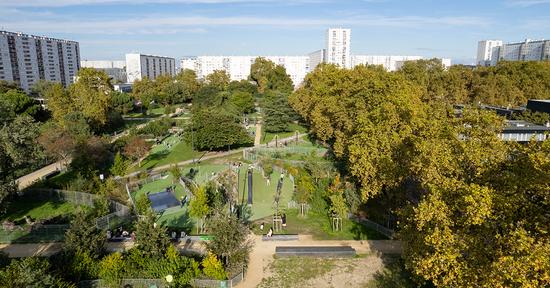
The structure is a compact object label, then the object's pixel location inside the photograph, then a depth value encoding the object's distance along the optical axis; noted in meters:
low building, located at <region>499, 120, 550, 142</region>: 40.62
